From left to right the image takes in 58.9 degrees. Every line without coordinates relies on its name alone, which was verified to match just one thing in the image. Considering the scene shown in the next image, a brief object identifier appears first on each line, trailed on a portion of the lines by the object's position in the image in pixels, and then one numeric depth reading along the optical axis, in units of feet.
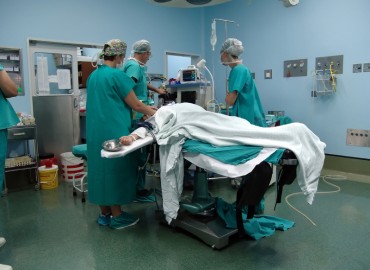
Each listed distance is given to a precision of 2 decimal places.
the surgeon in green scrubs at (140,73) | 8.80
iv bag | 10.66
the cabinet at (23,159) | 11.44
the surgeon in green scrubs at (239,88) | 8.97
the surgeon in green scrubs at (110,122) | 7.73
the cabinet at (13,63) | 12.78
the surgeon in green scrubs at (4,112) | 6.70
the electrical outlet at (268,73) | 15.92
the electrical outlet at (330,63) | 13.34
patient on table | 6.11
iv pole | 10.66
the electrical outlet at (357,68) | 12.84
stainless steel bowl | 6.43
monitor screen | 12.43
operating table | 5.94
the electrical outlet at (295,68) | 14.49
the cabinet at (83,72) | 15.41
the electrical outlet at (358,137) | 12.87
